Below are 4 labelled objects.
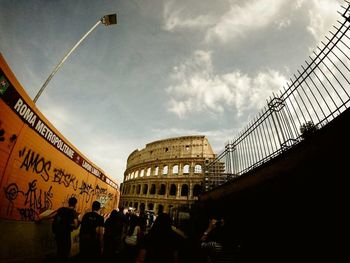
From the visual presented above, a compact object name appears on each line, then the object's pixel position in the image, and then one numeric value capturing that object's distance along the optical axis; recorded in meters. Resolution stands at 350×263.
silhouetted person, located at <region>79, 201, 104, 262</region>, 4.01
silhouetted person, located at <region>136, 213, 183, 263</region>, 2.95
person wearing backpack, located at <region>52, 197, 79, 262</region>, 3.91
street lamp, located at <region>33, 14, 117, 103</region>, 6.10
